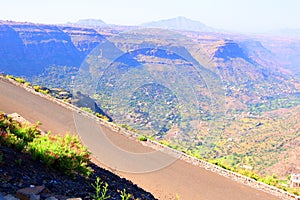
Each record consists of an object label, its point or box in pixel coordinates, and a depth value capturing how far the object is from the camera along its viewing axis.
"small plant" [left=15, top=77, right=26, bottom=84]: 16.64
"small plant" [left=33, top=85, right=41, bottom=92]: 15.46
